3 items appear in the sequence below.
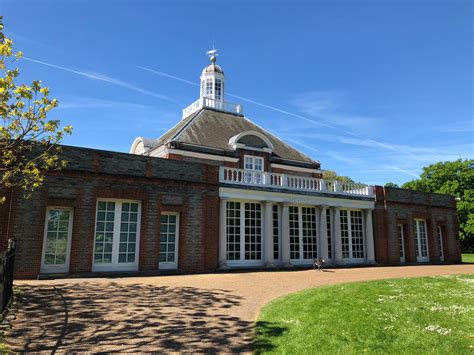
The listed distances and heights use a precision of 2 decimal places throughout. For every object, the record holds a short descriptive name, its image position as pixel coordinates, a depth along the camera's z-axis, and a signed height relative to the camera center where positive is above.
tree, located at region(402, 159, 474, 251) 42.50 +8.00
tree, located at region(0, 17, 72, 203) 6.61 +2.74
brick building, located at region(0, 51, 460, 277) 12.88 +1.43
